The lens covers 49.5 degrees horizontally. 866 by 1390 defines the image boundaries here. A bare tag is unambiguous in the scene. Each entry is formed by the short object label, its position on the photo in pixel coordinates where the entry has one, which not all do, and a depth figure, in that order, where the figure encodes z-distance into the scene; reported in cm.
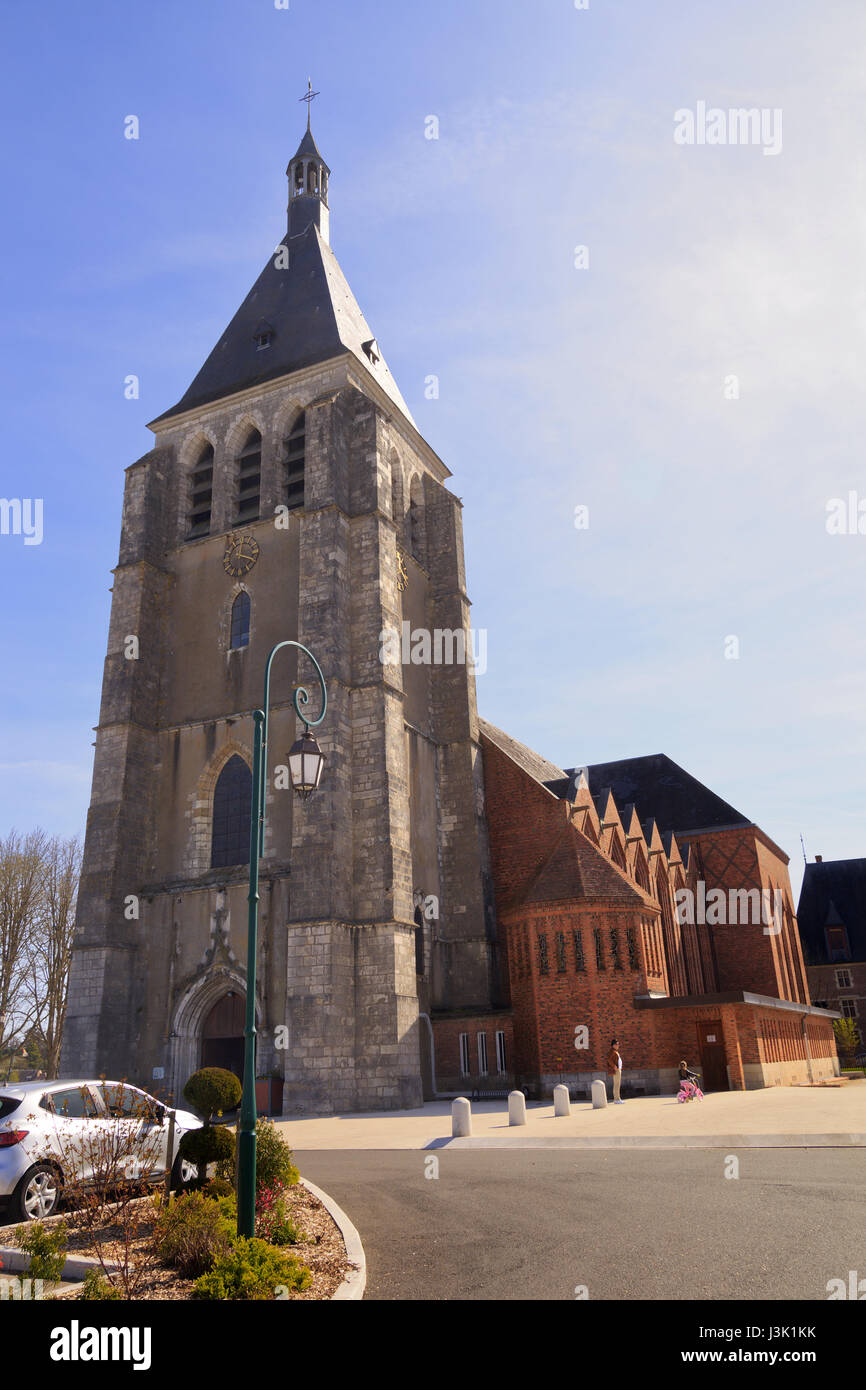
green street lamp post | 686
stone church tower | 2336
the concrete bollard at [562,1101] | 1884
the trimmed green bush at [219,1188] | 840
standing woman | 2209
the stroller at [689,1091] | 2092
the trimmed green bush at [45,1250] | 593
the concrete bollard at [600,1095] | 2073
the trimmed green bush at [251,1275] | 563
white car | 855
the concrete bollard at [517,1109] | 1714
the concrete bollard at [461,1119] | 1545
